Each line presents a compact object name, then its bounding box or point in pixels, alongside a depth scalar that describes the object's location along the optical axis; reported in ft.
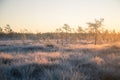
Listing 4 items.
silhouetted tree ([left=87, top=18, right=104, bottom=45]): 145.48
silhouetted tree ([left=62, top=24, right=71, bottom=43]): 211.41
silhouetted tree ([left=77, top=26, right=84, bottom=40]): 225.76
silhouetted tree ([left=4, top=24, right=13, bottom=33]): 286.46
